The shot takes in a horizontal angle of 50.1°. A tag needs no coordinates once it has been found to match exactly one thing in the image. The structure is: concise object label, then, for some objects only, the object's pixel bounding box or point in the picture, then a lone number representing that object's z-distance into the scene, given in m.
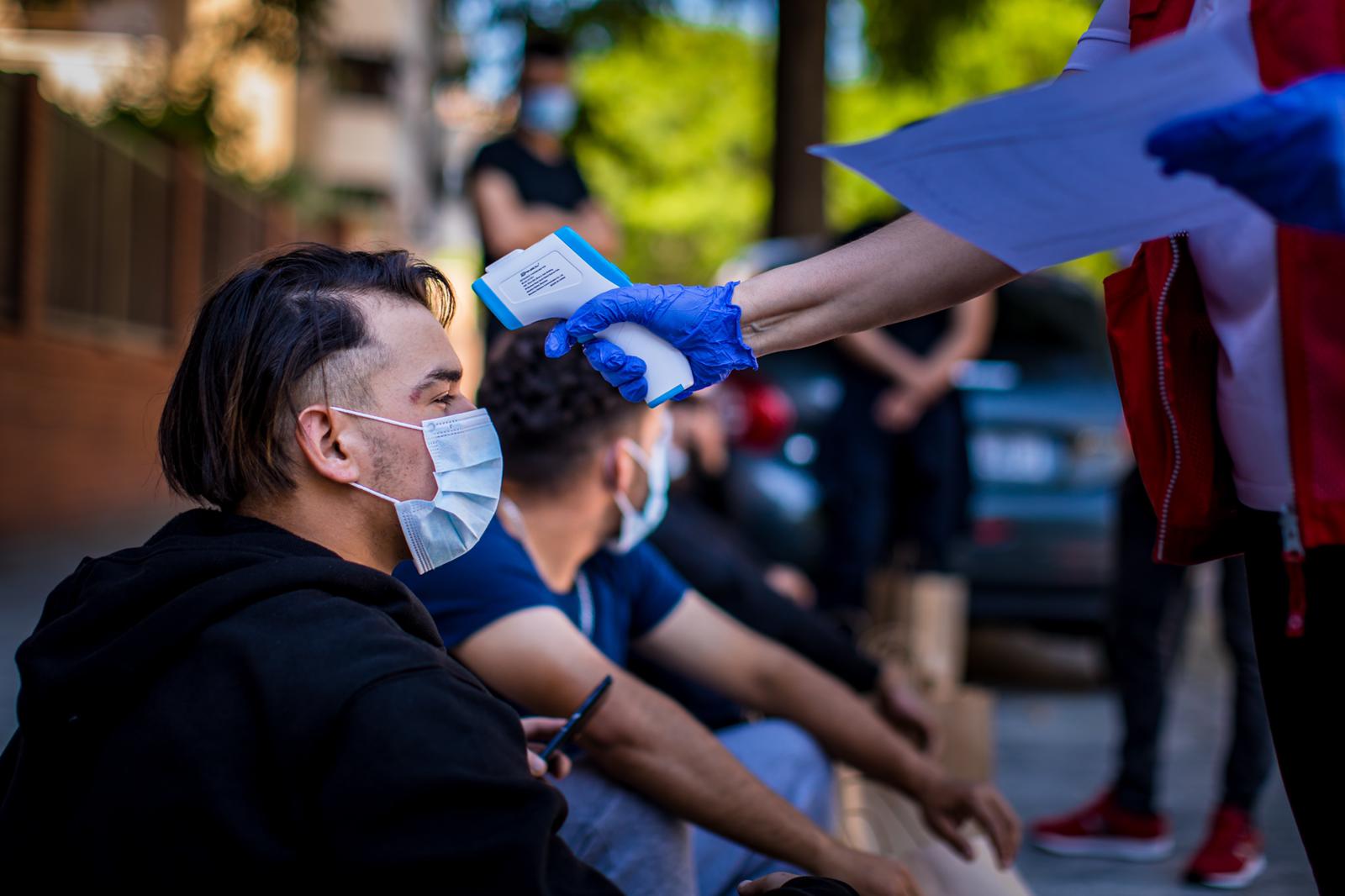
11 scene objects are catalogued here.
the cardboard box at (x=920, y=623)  4.34
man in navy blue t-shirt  2.31
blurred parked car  5.95
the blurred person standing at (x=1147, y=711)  3.75
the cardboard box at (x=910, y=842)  2.62
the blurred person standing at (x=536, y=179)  4.65
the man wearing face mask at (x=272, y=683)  1.36
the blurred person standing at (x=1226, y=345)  1.50
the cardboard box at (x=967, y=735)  3.60
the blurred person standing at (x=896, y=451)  5.46
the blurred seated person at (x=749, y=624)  3.36
